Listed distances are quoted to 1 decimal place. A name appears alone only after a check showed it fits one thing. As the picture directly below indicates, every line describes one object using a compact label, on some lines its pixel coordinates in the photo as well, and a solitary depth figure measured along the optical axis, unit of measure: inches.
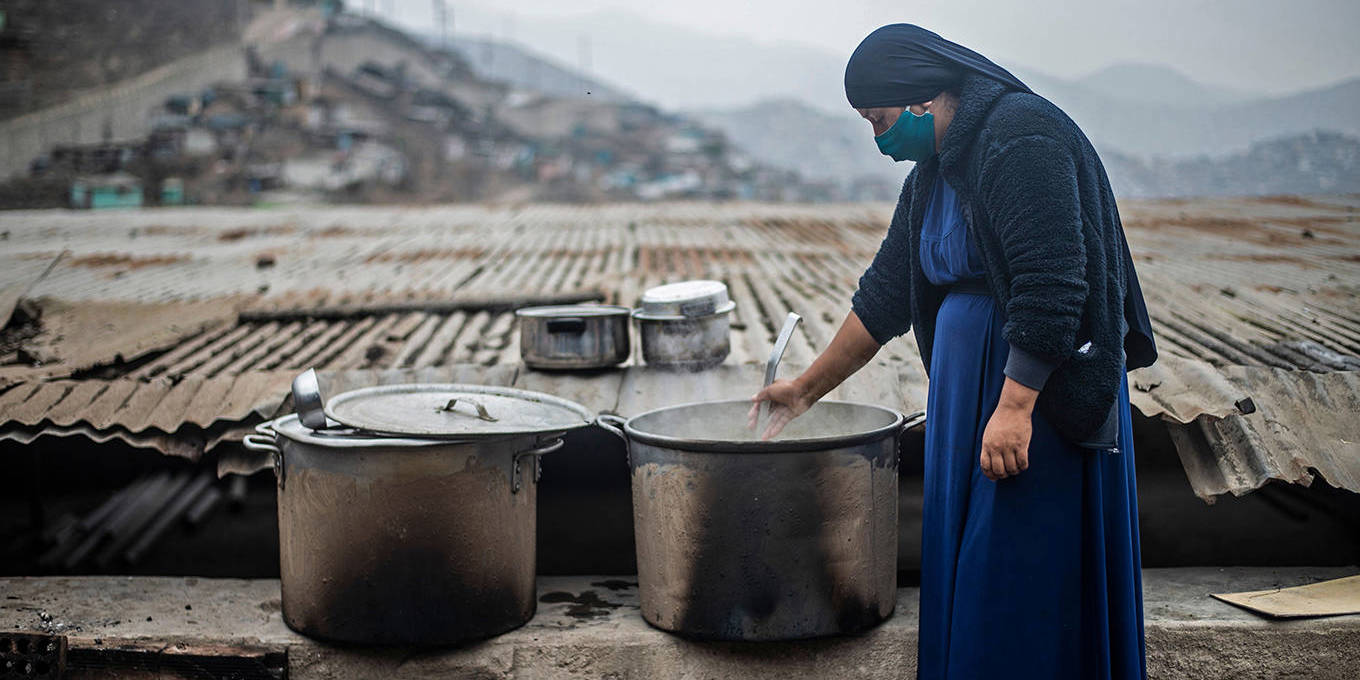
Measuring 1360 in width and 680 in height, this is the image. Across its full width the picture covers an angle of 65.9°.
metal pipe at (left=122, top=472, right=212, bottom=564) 279.9
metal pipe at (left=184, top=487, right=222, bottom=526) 301.7
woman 93.6
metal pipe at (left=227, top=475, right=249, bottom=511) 309.0
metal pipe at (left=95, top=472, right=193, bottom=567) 272.7
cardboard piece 138.9
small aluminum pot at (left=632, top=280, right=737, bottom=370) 165.9
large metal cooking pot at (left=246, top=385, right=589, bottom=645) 131.4
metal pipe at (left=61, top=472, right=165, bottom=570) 264.2
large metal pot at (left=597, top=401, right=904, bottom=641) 126.2
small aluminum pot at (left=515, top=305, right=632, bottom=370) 169.2
